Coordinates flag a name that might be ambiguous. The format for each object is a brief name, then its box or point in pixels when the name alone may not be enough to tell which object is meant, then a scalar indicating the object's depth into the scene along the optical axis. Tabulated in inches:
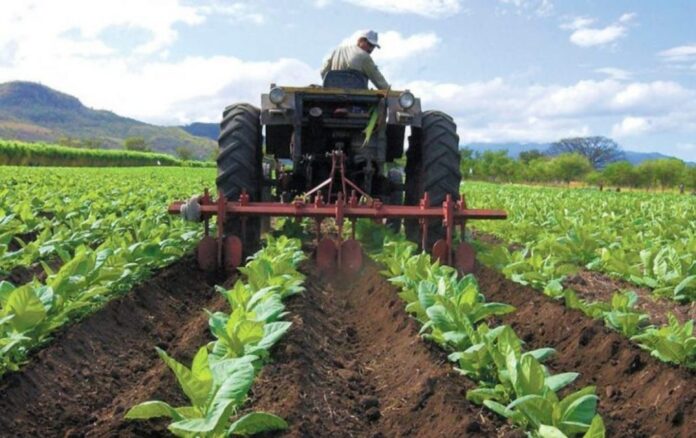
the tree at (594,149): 4835.1
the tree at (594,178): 2807.8
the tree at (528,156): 3989.4
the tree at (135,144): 4840.1
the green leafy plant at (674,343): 148.6
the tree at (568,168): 3073.3
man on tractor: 304.0
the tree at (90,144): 3905.0
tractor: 253.4
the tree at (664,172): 2445.9
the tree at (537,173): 3002.0
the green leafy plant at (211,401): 92.9
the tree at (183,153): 4369.6
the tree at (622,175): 2600.9
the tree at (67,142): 3760.3
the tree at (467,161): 2930.9
